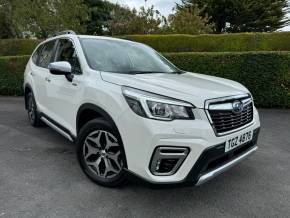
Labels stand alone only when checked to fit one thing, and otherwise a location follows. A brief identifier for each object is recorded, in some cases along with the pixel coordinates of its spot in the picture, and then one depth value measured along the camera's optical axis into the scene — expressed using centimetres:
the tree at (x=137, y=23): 1195
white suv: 188
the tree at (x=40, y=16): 1052
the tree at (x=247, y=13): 1718
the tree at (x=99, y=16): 1673
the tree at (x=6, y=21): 1085
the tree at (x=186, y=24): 1086
